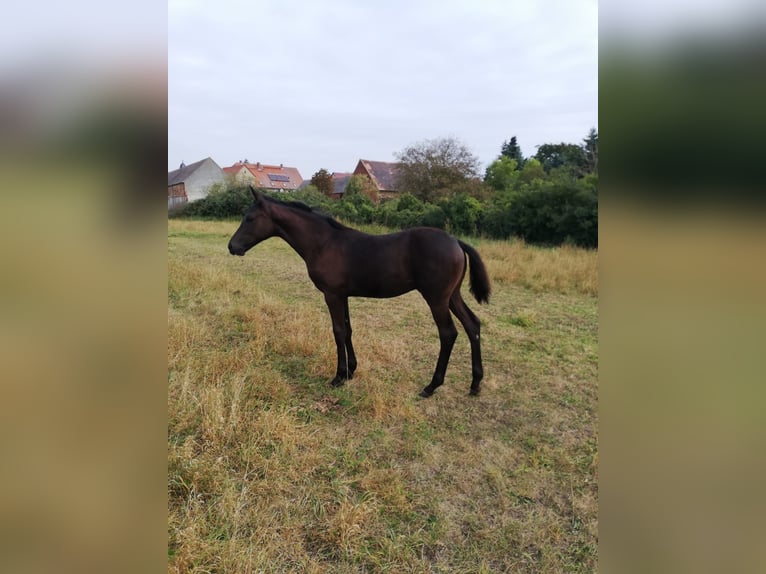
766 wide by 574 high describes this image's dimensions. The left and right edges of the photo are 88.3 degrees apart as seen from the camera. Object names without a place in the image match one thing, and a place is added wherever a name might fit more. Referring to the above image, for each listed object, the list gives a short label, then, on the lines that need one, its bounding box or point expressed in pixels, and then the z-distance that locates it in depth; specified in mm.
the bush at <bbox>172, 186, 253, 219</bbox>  23891
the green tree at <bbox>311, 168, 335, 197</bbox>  35688
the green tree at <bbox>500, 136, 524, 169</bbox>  50088
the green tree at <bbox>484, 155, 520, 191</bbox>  27722
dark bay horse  3631
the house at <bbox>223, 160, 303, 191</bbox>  48406
